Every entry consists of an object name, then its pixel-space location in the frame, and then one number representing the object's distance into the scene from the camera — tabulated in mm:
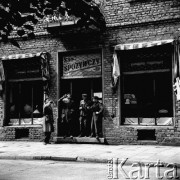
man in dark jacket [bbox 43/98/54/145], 14148
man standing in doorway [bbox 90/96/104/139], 14109
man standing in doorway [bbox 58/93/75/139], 14680
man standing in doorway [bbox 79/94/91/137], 14445
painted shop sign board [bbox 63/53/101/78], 14680
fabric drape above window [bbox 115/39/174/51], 13059
